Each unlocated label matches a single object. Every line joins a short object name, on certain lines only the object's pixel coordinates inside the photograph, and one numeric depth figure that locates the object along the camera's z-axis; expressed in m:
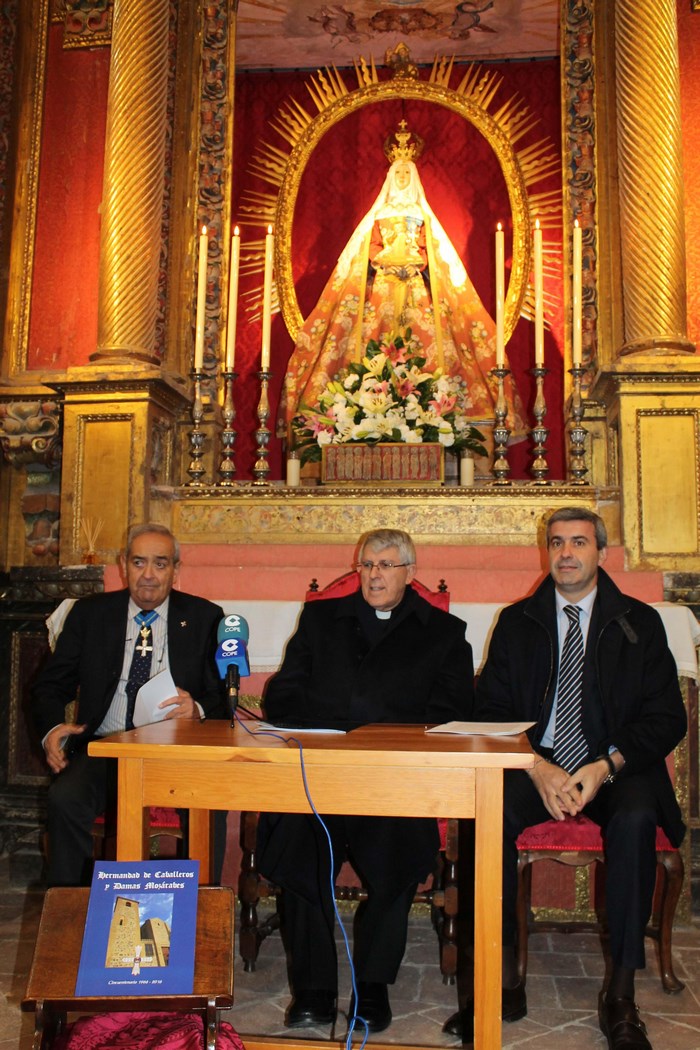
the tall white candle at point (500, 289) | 4.34
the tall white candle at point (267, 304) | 4.44
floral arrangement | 4.33
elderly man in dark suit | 3.16
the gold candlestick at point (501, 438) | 4.38
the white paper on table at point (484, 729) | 2.30
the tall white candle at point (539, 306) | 4.24
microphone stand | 2.30
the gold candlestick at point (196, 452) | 4.47
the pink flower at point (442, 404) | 4.38
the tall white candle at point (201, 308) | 4.45
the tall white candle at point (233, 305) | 4.50
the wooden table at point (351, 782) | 2.05
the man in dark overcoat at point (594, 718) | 2.50
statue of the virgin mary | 5.31
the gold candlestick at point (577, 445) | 4.35
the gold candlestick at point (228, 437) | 4.61
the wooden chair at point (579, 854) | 2.83
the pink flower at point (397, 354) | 4.50
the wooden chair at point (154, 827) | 3.02
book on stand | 1.92
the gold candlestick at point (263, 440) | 4.46
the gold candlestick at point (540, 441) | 4.31
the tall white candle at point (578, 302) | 4.29
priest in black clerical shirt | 2.58
